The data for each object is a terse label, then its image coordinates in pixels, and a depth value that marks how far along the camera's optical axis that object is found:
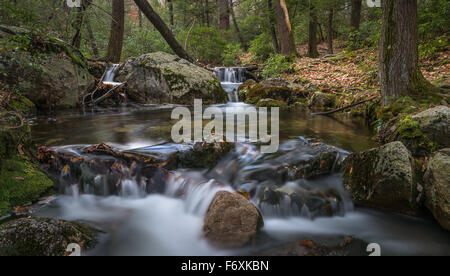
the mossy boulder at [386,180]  2.99
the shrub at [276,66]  12.12
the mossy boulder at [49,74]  6.35
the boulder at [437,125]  3.64
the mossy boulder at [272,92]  9.70
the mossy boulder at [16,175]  3.05
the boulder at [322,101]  8.54
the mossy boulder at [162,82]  9.41
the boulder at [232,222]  2.68
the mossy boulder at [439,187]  2.68
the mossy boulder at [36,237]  2.13
